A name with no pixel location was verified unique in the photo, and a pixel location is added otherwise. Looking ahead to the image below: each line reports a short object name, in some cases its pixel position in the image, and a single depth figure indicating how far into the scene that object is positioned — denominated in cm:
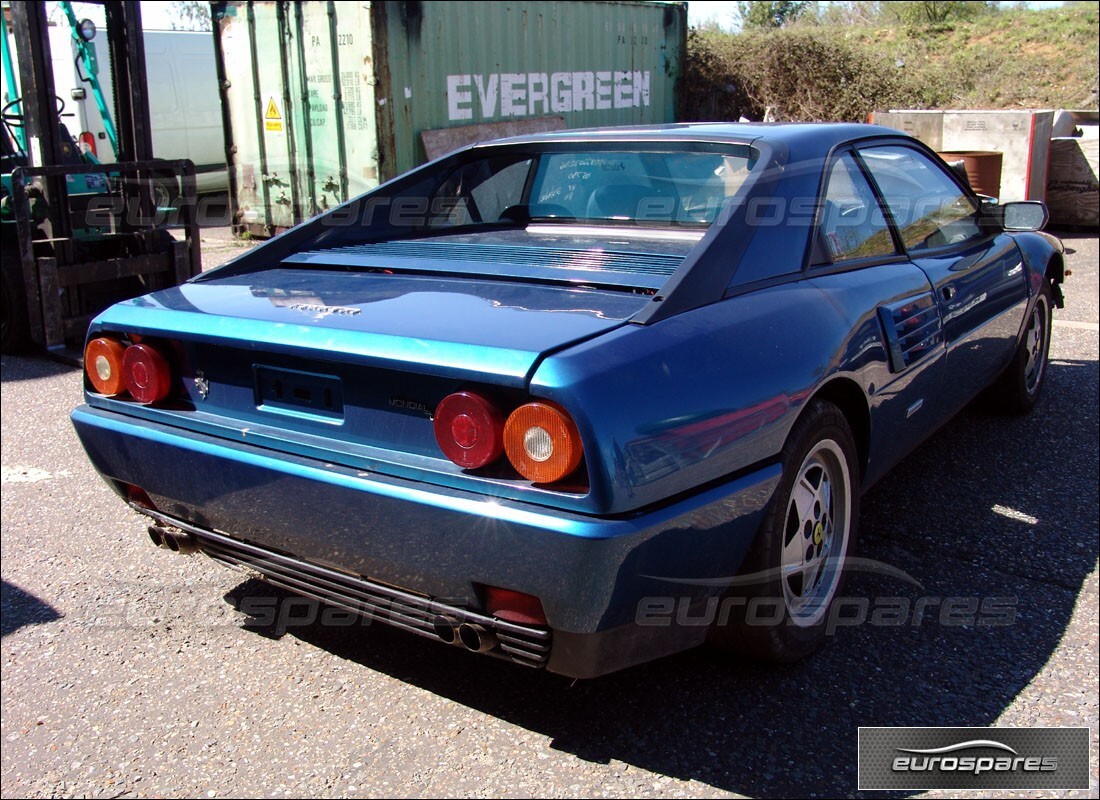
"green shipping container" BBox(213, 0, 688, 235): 1061
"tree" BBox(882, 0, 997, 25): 2356
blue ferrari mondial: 221
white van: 1661
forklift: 698
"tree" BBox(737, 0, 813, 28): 2678
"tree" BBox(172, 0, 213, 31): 4100
